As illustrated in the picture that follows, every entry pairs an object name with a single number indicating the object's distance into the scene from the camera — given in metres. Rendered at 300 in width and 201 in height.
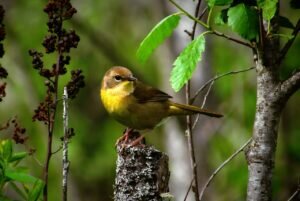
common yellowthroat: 12.00
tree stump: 7.78
